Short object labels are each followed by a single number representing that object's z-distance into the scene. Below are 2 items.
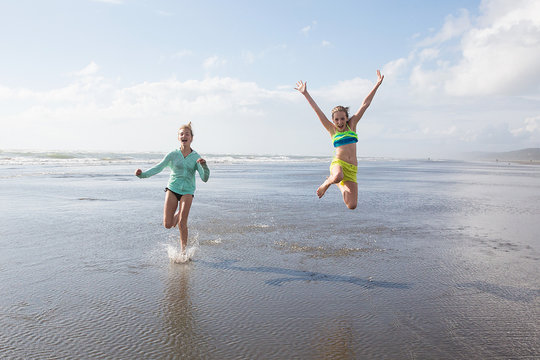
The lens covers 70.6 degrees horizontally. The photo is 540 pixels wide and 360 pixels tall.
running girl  6.52
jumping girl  6.40
